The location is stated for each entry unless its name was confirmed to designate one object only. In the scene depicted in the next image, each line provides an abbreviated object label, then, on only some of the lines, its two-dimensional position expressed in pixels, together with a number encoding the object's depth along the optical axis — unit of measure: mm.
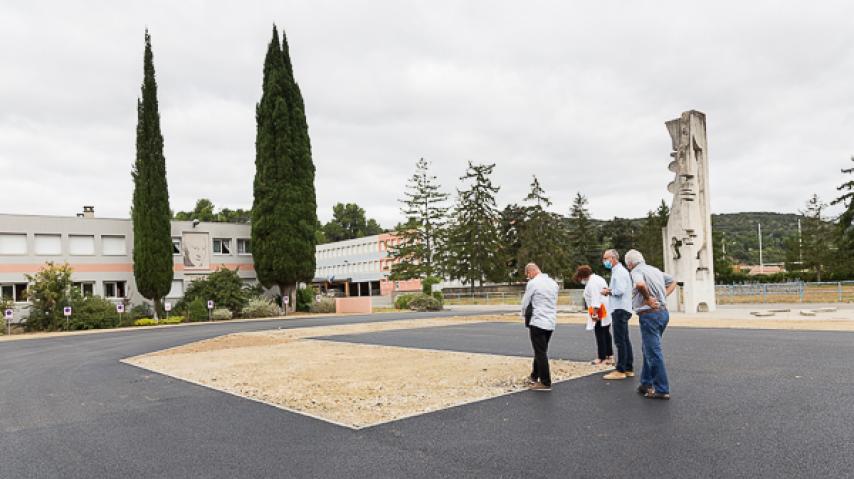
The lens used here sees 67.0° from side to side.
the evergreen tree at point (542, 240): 63594
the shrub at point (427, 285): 47656
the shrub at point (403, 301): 44094
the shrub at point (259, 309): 37625
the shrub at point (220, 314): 35988
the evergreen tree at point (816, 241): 58625
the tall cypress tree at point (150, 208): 36156
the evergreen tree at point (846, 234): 50594
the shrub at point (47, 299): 30172
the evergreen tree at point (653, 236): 67069
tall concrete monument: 27422
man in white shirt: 8711
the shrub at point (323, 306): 42438
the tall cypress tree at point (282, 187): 41375
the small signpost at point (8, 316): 28250
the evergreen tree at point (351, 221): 125125
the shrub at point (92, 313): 30812
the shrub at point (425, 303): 42094
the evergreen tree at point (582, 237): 78794
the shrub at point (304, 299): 43062
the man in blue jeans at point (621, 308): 9602
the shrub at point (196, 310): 35972
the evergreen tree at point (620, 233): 82062
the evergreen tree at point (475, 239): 63188
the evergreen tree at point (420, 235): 63094
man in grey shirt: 7750
